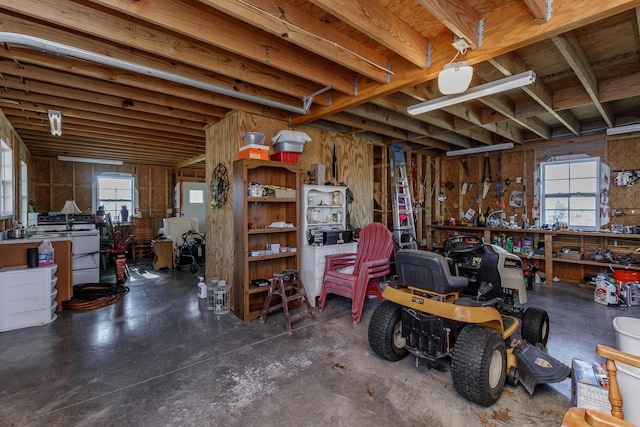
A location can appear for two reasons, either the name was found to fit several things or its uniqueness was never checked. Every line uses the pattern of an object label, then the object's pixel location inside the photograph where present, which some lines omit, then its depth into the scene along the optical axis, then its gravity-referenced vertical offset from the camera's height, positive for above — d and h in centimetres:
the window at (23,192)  566 +41
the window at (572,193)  522 +29
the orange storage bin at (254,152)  364 +73
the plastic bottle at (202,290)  429 -113
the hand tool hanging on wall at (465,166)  686 +100
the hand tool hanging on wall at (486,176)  644 +72
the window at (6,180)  392 +46
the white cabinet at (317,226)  402 -24
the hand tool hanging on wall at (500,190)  619 +40
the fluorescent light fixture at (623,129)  444 +121
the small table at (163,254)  647 -91
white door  934 +33
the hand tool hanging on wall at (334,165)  520 +79
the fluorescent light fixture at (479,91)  270 +117
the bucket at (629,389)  146 -91
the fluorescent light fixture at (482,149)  587 +124
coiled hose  404 -123
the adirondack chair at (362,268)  355 -75
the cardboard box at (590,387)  175 -107
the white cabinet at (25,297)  328 -95
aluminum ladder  578 +18
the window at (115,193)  841 +55
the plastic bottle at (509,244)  576 -68
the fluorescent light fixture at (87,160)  759 +136
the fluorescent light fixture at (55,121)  342 +106
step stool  344 -100
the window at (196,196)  947 +49
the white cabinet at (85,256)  486 -73
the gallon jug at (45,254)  362 -50
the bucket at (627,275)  431 -98
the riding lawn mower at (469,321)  208 -91
